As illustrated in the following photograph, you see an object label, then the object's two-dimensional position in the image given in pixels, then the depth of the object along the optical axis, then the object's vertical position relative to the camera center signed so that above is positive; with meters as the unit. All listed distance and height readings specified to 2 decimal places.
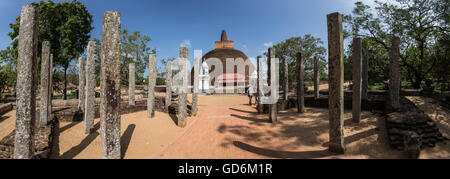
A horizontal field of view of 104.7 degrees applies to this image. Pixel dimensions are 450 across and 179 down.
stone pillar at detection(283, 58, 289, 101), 9.92 +0.84
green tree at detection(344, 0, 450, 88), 11.39 +4.48
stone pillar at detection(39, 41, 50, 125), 6.43 +0.32
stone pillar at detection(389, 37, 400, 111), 7.24 +0.51
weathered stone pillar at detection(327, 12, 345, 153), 4.70 +0.21
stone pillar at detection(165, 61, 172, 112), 9.60 +0.36
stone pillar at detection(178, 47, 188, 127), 7.61 -0.16
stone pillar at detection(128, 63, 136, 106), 9.98 +0.41
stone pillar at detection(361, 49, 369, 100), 8.54 +0.50
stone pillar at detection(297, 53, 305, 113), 9.77 +0.15
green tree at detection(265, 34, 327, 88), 21.58 +4.67
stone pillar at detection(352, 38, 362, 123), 6.92 +0.29
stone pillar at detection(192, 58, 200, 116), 9.75 +0.24
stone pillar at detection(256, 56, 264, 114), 9.98 +0.16
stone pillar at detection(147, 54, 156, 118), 8.44 +0.18
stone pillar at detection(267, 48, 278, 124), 8.19 +0.19
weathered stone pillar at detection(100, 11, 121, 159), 4.07 +0.14
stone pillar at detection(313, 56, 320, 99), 11.22 +0.49
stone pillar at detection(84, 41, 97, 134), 6.18 +0.15
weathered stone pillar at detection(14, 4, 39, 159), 3.54 +0.11
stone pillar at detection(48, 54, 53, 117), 7.34 -0.50
